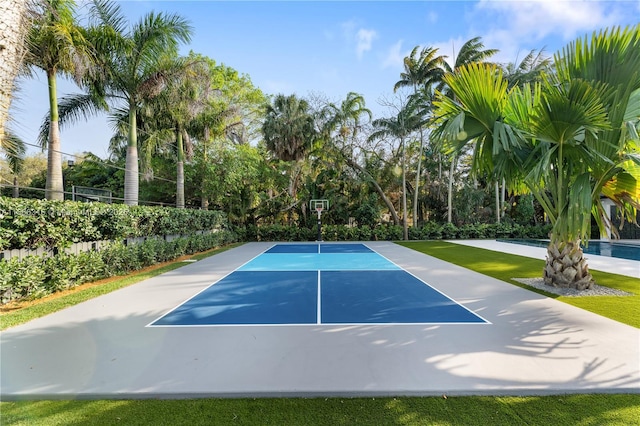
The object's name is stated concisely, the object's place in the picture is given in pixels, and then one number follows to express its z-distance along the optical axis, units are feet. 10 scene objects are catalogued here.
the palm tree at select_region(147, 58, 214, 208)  41.86
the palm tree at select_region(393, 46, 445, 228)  68.59
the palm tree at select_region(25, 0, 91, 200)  28.37
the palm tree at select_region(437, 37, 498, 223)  67.05
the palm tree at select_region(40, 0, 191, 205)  35.09
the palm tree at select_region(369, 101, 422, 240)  70.13
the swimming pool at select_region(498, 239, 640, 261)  42.06
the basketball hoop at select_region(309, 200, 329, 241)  69.10
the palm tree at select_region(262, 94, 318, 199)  69.72
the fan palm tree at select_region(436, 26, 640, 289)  18.06
